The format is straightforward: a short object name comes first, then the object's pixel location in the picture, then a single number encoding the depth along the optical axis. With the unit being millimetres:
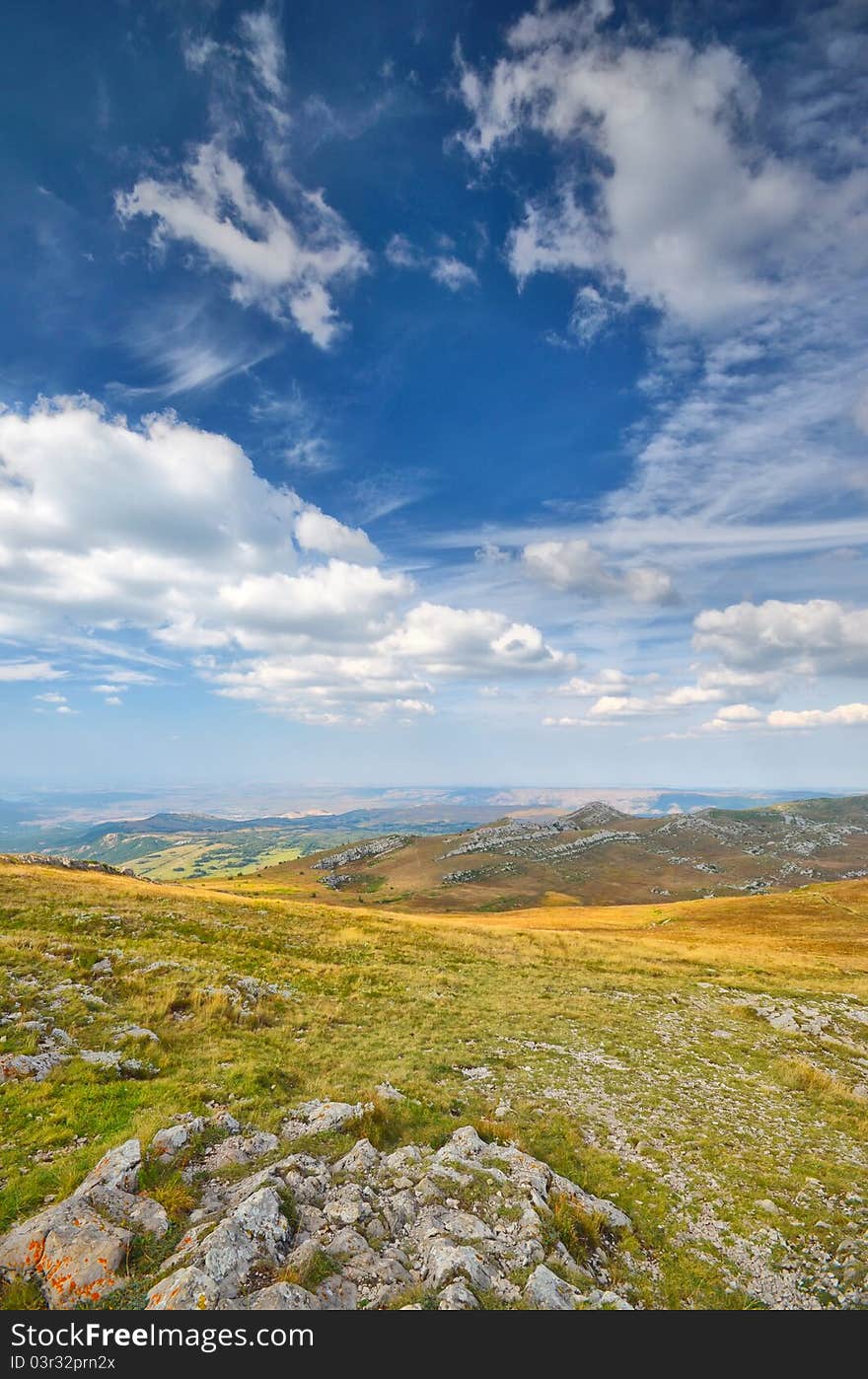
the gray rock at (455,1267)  8719
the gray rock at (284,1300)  7824
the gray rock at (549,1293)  8531
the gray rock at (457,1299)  8211
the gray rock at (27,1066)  14227
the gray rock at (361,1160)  12078
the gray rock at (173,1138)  11609
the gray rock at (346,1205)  10188
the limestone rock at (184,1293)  7855
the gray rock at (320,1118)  13531
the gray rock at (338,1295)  8273
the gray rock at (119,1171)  10273
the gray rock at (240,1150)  11812
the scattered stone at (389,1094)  15547
